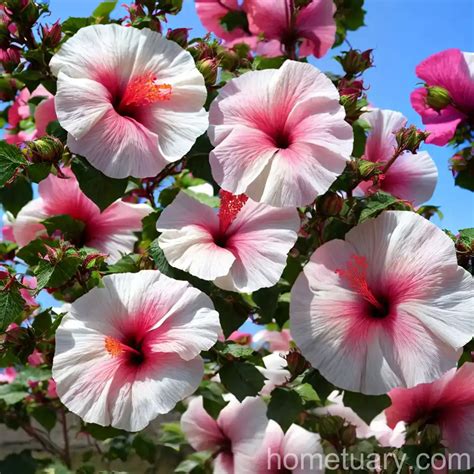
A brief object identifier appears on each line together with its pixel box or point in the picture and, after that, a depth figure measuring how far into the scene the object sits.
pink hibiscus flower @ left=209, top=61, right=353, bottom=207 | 1.05
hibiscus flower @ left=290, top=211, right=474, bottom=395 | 1.04
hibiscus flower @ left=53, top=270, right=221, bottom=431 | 0.99
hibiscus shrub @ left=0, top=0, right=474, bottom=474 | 1.02
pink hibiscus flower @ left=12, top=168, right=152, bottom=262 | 1.41
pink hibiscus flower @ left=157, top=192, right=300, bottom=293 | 1.03
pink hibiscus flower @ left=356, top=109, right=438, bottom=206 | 1.37
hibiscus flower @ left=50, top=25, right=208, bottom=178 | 1.06
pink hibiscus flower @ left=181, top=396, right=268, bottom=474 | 1.50
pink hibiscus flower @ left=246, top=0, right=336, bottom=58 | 1.52
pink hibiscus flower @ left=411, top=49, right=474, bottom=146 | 1.36
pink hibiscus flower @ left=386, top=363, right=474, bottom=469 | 1.26
